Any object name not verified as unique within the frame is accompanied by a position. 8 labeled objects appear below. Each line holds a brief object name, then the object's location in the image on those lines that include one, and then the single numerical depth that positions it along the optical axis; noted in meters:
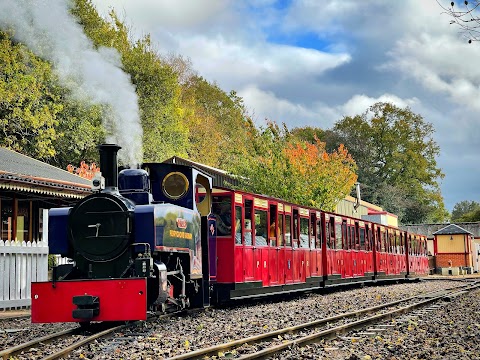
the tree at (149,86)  37.31
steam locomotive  10.60
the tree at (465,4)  8.61
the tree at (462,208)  123.56
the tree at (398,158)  77.06
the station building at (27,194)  16.56
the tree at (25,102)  34.56
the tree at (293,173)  36.06
